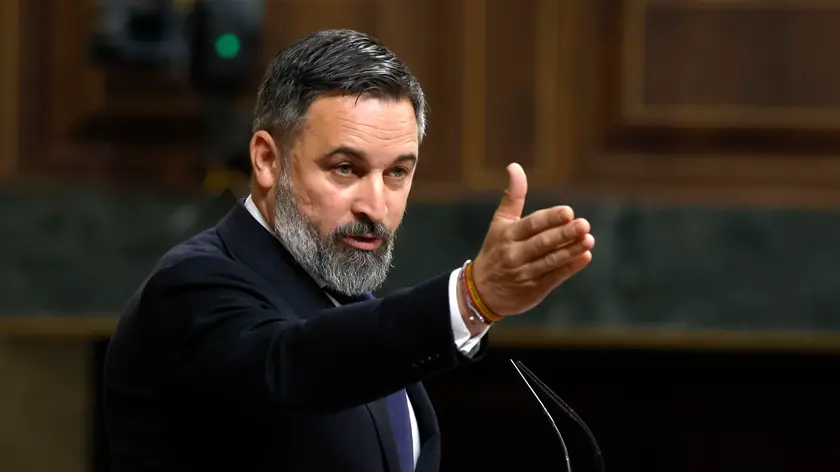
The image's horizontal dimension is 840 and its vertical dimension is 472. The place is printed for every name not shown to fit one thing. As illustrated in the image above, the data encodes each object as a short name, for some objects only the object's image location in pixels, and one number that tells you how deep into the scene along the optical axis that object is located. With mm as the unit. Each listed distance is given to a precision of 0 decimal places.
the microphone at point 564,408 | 7095
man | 6946
